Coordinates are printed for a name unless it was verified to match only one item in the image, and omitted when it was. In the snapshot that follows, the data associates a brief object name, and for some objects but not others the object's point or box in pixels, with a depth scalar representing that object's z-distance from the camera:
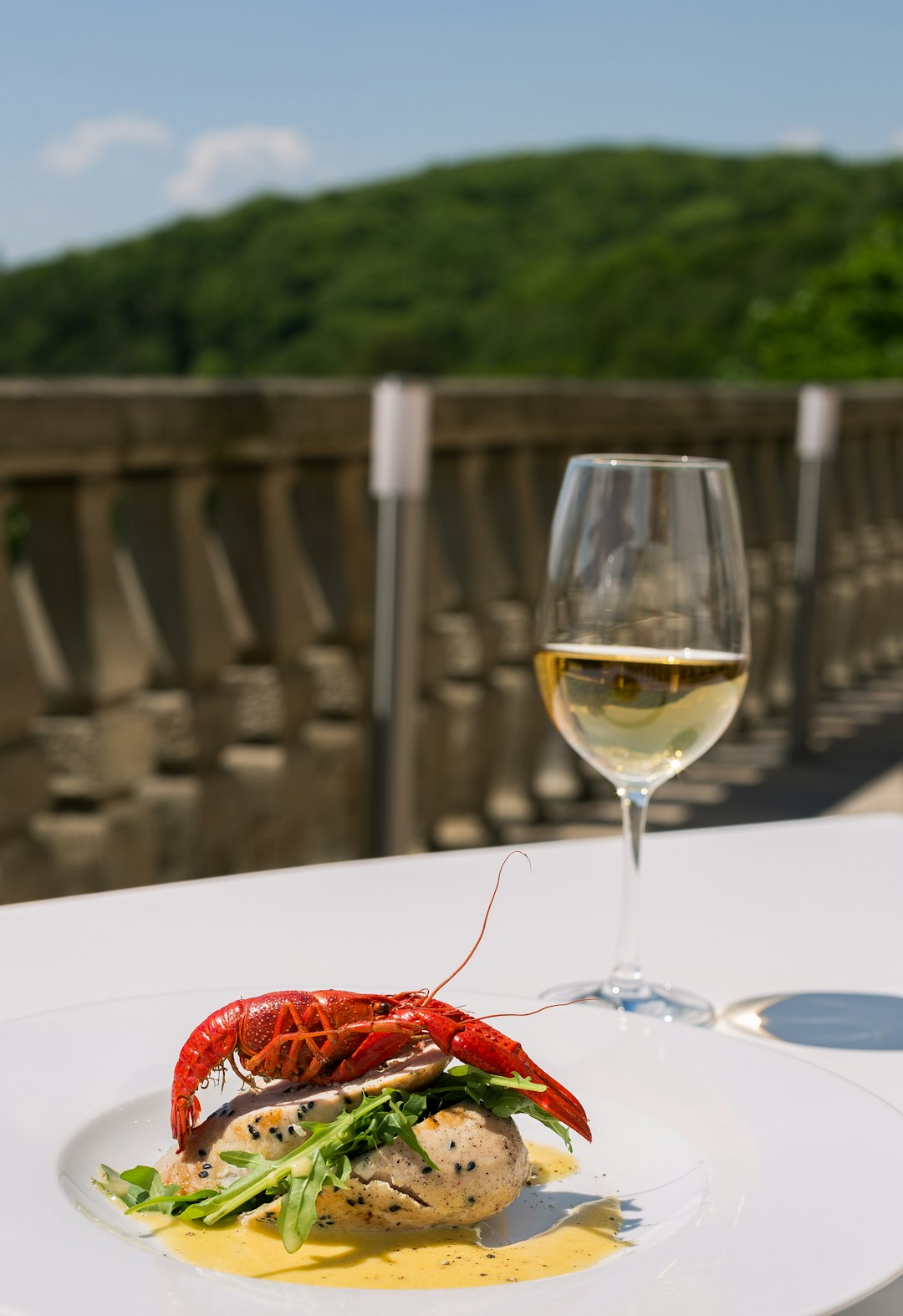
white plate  0.58
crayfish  0.69
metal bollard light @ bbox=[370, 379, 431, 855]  3.45
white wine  1.08
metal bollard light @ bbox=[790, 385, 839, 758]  6.53
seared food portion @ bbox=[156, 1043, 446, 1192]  0.68
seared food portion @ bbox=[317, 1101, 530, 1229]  0.66
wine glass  1.06
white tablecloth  1.08
